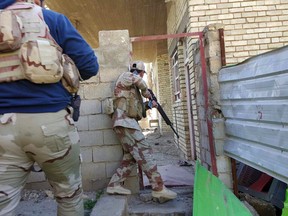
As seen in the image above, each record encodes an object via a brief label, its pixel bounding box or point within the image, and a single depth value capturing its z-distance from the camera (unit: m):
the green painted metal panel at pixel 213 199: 2.53
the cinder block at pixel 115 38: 4.13
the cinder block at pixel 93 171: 4.20
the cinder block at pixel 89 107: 4.21
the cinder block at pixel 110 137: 4.18
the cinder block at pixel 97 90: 4.19
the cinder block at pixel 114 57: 4.15
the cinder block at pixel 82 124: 4.22
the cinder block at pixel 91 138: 4.21
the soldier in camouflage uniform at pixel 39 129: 1.58
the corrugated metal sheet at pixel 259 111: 2.53
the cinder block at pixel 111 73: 4.15
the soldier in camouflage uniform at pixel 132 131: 3.79
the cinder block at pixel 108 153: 4.18
